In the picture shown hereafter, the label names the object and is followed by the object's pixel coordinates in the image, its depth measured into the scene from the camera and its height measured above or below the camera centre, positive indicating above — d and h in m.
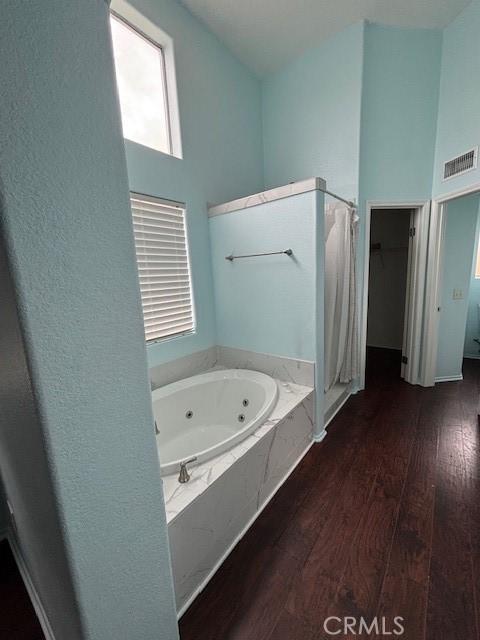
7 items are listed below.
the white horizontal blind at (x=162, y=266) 2.01 +0.08
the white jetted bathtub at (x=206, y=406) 2.02 -1.05
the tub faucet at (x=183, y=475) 1.21 -0.88
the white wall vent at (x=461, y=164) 2.22 +0.83
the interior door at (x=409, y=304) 2.83 -0.42
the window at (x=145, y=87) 1.90 +1.40
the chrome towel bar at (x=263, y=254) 2.03 +0.14
